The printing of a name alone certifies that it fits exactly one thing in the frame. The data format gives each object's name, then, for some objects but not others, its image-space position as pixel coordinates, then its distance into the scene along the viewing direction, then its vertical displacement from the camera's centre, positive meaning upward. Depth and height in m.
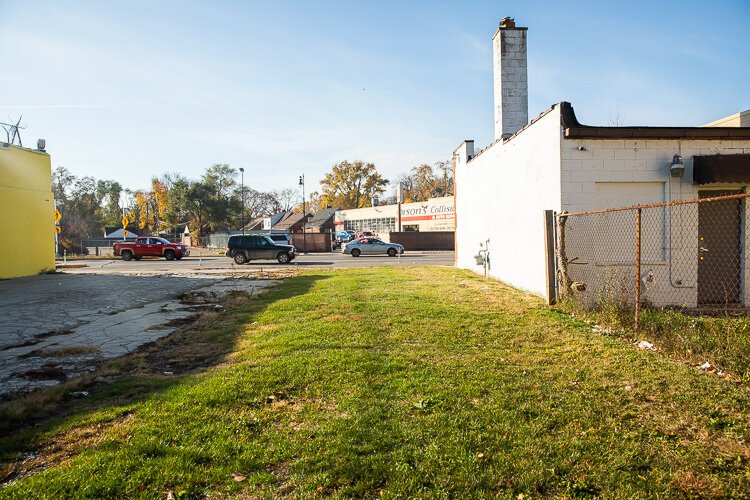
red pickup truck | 33.66 -0.55
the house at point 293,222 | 70.88 +2.61
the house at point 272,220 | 73.44 +3.29
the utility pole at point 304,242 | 42.10 -0.32
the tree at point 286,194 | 99.62 +9.50
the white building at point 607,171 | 9.04 +1.26
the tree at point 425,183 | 77.50 +9.36
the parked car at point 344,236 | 56.84 +0.29
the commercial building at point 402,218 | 50.29 +2.48
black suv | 26.94 -0.58
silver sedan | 33.97 -0.73
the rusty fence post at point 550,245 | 9.11 -0.20
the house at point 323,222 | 67.31 +2.41
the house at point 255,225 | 78.26 +2.54
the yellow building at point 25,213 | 18.25 +1.28
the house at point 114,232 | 81.34 +1.88
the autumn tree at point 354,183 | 80.31 +9.52
